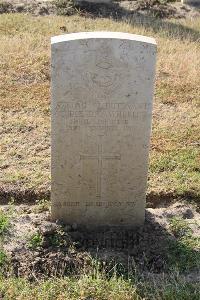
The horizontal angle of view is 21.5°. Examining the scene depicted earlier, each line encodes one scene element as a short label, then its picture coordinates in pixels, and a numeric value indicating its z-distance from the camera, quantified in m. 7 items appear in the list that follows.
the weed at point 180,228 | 4.96
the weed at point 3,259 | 4.43
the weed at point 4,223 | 4.82
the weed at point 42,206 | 5.39
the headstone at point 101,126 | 4.37
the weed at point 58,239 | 4.69
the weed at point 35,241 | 4.64
